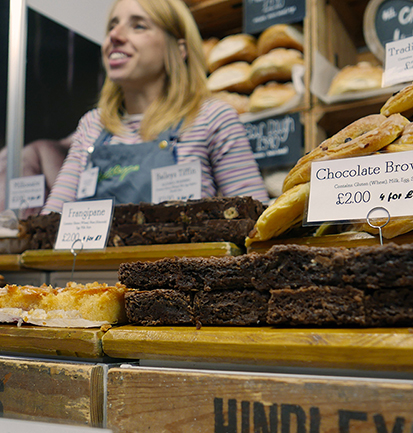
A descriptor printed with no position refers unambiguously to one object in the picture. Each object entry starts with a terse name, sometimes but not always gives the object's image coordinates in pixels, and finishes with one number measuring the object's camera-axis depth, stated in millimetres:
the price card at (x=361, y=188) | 854
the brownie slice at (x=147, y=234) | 1314
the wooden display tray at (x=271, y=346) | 660
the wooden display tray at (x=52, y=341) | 889
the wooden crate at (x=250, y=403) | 642
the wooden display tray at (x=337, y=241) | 907
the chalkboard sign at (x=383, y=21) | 2025
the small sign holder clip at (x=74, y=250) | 1281
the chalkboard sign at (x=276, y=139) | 2393
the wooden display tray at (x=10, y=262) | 1527
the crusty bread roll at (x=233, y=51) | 2756
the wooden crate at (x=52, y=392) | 834
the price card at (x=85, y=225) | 1261
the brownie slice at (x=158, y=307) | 894
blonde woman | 1931
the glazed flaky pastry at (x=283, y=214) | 968
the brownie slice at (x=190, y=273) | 851
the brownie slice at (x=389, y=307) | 719
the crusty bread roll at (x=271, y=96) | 2465
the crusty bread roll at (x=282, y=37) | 2520
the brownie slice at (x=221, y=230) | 1250
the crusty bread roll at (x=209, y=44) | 2941
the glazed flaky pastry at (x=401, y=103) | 1007
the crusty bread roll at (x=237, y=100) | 2660
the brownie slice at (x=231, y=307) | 841
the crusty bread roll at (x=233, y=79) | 2699
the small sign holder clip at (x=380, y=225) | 851
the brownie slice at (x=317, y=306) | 740
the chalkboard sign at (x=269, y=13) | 2496
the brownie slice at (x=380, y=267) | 720
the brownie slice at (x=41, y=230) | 1511
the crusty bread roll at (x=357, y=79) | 2145
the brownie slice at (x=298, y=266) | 761
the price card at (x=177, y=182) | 1508
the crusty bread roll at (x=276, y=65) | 2508
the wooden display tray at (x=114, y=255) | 1235
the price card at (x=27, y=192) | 1938
